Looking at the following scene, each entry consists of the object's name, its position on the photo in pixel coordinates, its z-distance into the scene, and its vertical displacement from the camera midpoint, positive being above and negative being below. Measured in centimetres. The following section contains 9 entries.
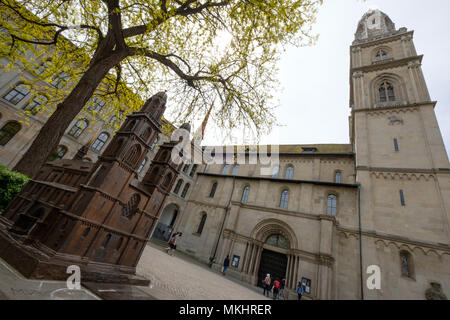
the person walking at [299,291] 1329 -55
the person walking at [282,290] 1411 -88
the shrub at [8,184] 725 +14
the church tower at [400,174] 1272 +1000
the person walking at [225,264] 1605 -42
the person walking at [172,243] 1518 -18
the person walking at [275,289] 1288 -83
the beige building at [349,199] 1341 +624
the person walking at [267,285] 1334 -79
